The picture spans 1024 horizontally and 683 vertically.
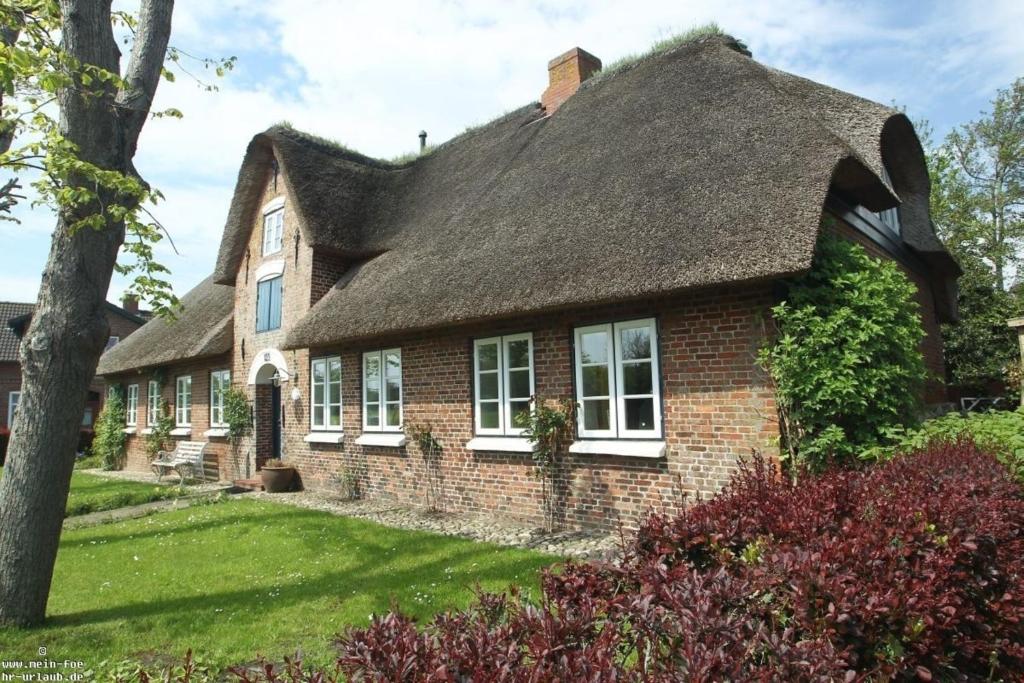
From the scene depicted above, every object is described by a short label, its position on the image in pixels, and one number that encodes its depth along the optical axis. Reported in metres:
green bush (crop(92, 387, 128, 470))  20.81
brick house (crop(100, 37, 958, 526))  7.09
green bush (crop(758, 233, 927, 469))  6.45
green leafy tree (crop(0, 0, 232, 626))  5.52
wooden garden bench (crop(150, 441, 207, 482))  16.00
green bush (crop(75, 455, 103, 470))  21.89
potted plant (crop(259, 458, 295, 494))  13.27
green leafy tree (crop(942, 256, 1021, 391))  16.94
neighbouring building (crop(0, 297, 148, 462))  31.91
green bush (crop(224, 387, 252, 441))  14.77
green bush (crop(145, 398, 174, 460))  18.09
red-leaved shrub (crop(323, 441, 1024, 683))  2.05
